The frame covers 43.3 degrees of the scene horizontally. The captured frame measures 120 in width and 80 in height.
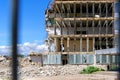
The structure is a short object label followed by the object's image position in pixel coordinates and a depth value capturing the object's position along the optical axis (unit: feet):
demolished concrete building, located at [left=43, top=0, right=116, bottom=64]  113.79
